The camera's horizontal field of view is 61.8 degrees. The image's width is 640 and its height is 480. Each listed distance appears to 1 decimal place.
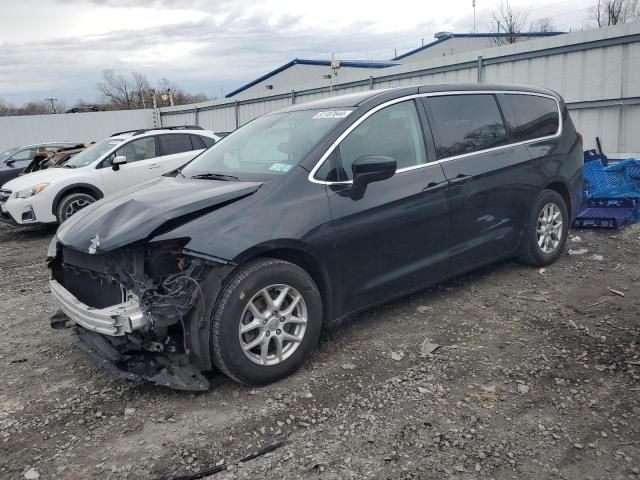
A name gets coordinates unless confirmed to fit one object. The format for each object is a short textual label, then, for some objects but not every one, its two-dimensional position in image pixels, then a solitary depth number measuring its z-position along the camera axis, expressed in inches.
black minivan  125.4
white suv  351.9
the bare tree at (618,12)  1288.1
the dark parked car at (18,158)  537.6
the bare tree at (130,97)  2065.3
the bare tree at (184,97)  1991.4
